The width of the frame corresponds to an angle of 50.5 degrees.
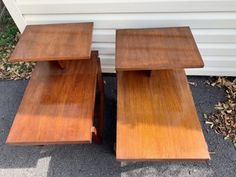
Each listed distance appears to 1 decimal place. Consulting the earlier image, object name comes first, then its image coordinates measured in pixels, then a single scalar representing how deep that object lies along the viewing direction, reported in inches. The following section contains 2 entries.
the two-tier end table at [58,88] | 51.4
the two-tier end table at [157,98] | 47.8
